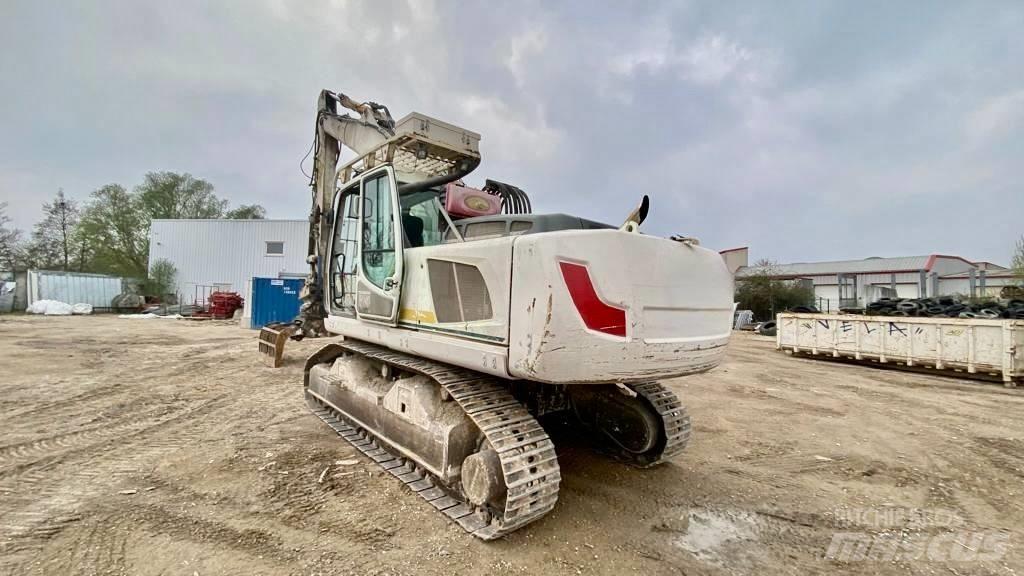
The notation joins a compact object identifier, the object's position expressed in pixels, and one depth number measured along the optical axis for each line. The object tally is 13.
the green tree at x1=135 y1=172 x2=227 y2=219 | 33.50
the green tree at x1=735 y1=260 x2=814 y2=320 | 24.59
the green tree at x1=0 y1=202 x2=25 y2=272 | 27.25
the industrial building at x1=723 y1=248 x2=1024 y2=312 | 27.52
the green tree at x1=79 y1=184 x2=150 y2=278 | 31.69
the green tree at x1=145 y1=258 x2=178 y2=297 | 27.58
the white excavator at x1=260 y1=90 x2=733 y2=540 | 2.38
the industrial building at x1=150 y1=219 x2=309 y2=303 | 27.48
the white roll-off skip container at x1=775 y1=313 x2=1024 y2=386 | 8.90
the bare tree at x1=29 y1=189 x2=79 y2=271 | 30.91
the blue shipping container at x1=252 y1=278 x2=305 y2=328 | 16.34
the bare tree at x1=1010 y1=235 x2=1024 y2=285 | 19.89
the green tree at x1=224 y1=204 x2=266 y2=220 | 38.34
